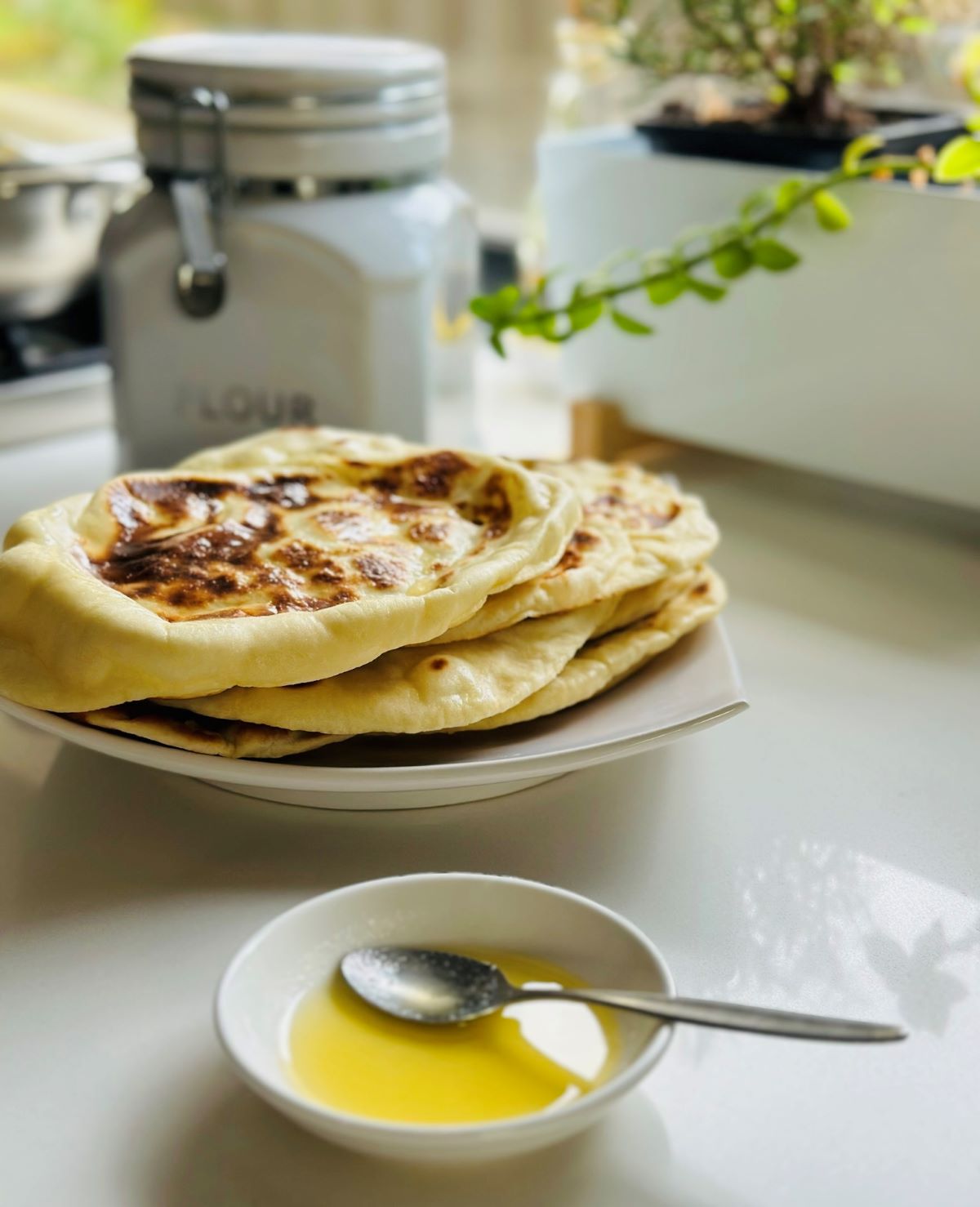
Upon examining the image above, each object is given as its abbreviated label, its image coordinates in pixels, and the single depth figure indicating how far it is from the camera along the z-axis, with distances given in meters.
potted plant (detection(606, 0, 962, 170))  1.18
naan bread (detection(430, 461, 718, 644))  0.72
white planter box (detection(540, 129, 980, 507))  1.07
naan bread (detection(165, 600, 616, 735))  0.66
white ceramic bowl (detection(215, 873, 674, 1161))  0.45
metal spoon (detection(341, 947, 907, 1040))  0.48
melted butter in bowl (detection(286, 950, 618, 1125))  0.49
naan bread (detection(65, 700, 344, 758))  0.66
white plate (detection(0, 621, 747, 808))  0.65
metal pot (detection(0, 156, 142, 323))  1.30
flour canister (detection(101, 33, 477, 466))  1.05
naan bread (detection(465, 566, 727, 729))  0.71
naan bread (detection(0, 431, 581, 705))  0.64
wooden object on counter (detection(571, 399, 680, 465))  1.33
